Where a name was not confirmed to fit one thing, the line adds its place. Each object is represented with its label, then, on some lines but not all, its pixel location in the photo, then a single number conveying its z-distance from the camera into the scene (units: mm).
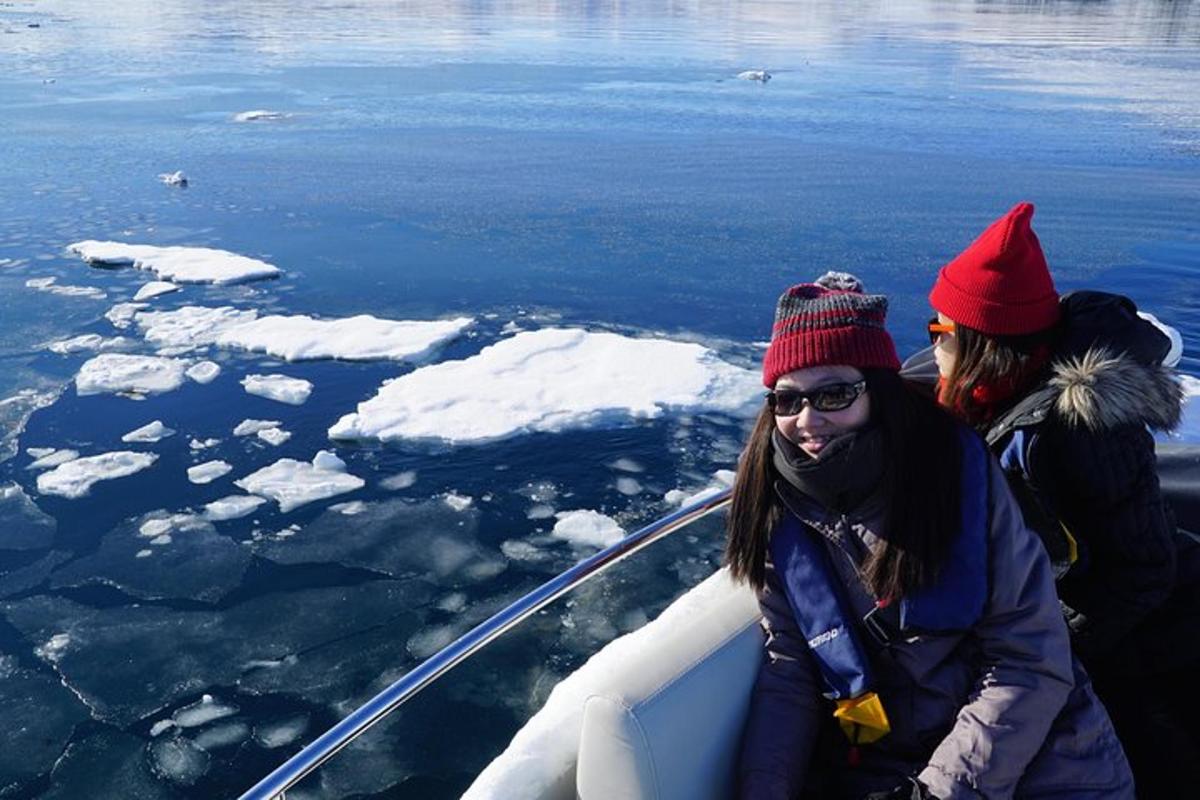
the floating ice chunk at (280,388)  5594
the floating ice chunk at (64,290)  7227
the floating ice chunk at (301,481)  4559
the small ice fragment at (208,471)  4695
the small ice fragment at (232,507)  4398
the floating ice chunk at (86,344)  6188
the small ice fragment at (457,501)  4496
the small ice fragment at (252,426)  5154
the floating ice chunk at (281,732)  3188
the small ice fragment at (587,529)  4219
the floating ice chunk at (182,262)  7551
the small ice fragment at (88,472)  4578
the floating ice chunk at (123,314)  6696
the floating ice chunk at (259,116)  13873
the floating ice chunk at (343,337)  6152
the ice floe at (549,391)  5203
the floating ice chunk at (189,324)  6383
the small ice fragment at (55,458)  4781
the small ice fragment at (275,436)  5062
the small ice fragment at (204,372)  5801
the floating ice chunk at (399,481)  4668
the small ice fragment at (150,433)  5074
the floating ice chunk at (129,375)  5648
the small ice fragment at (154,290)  7203
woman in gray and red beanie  1783
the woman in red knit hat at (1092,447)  2010
